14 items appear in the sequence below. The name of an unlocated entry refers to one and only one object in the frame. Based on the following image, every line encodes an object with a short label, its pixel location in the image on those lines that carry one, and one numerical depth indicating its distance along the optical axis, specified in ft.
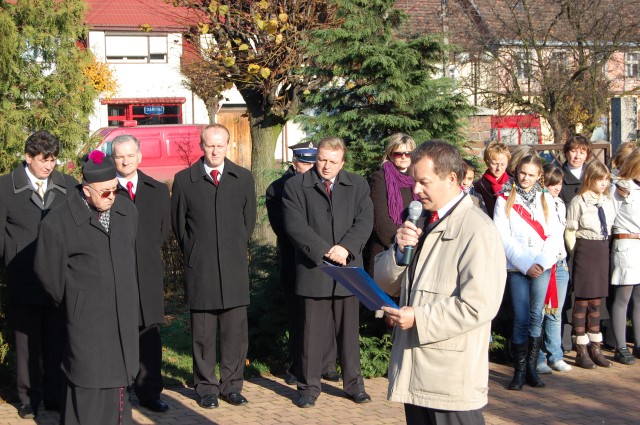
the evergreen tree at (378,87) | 29.04
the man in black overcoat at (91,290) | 17.28
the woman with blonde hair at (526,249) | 25.77
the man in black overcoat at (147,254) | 23.27
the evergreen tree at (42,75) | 26.23
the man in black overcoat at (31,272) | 22.86
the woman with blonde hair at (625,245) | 29.60
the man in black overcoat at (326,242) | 24.38
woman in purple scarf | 25.98
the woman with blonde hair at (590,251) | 28.99
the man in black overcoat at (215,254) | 24.38
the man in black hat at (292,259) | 26.35
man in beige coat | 13.69
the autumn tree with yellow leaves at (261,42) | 40.32
